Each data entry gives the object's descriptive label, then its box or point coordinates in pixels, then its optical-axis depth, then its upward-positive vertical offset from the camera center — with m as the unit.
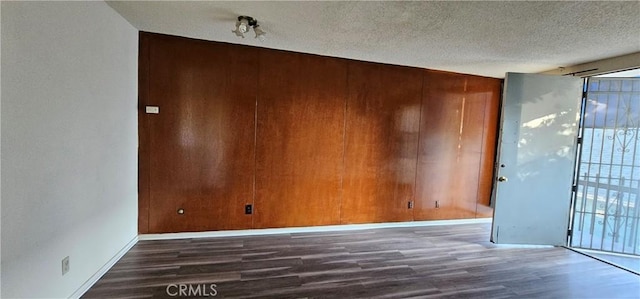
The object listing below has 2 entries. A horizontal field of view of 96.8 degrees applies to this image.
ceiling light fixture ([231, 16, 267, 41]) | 2.44 +0.96
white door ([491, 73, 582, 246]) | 3.40 -0.11
